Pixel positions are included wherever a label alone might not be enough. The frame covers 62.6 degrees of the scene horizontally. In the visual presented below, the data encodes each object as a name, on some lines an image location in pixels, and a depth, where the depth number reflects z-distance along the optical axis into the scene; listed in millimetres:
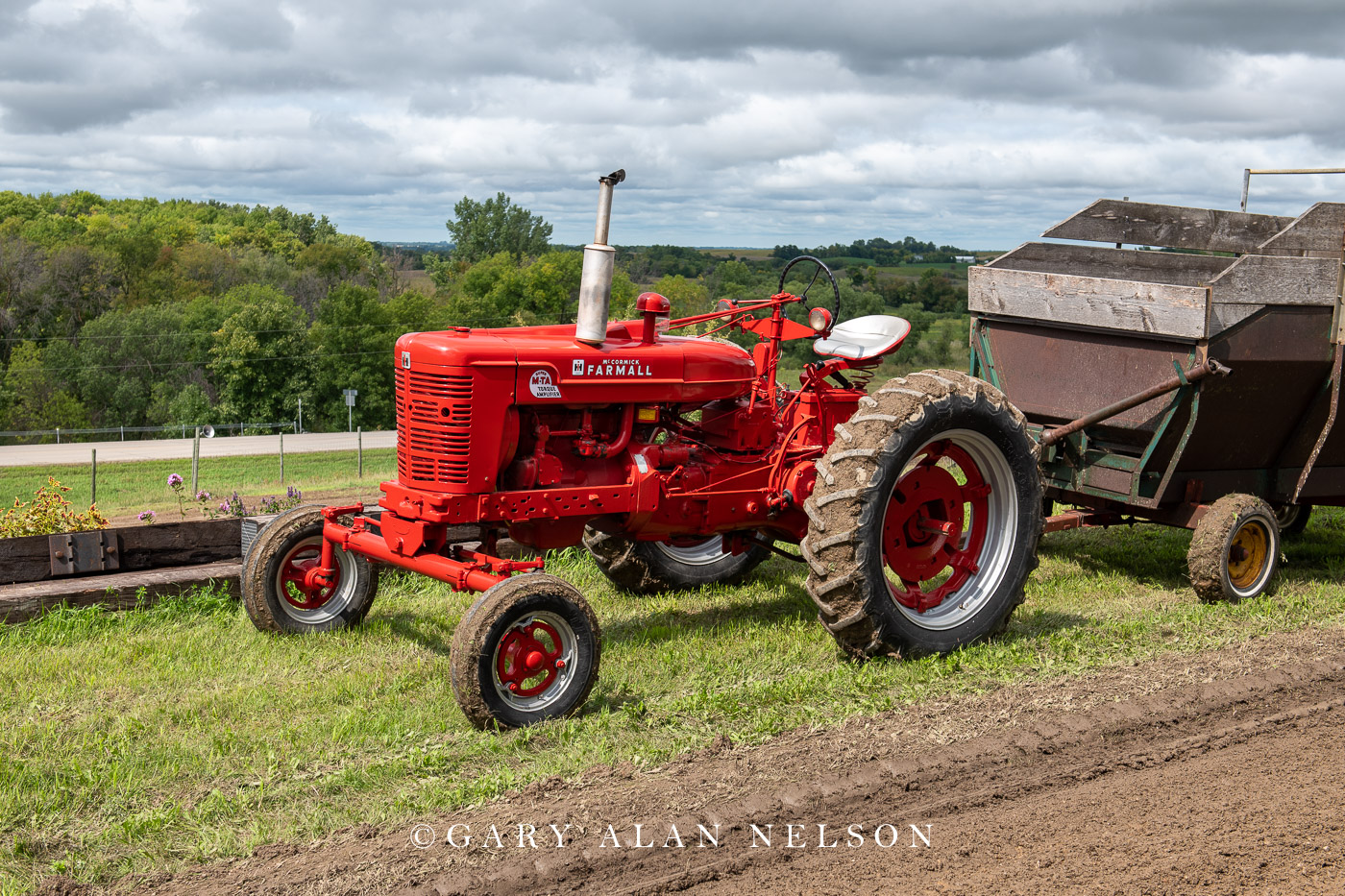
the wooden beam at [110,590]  5969
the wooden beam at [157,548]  6406
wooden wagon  6562
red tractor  5000
